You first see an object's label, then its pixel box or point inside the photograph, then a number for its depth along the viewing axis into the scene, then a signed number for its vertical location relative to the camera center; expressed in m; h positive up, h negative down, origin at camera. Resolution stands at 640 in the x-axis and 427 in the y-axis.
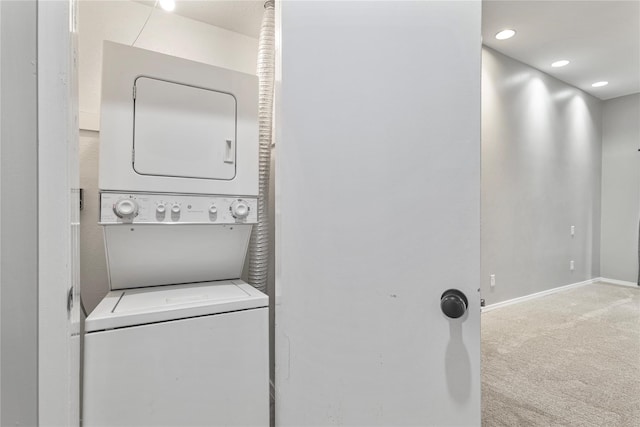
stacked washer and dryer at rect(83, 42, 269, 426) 0.99 -0.18
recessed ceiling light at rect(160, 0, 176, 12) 1.63 +1.15
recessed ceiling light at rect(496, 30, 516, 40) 2.88 +1.77
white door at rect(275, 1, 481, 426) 0.90 +0.00
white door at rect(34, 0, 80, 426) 0.66 -0.01
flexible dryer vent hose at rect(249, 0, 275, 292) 1.58 +0.37
